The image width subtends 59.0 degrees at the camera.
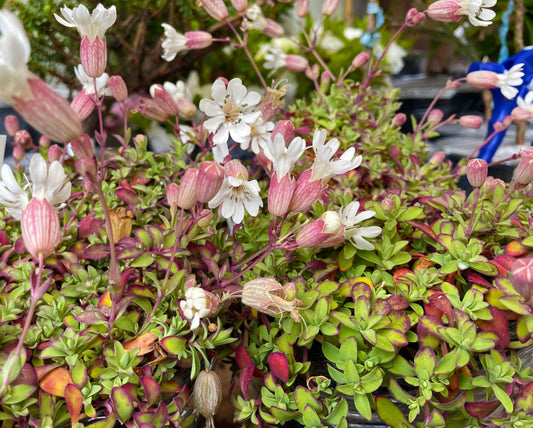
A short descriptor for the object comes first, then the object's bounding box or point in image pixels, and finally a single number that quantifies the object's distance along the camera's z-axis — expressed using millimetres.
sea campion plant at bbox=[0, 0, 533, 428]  138
